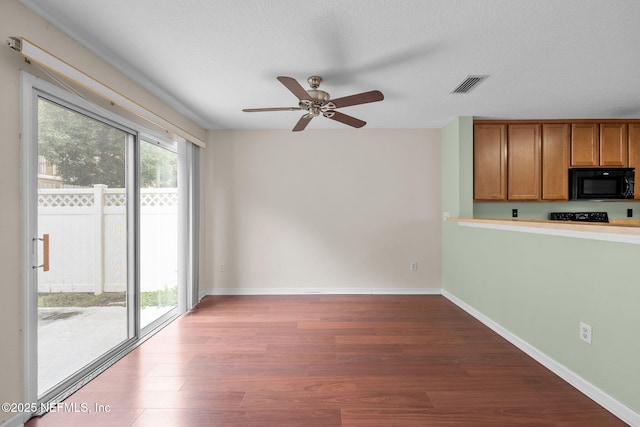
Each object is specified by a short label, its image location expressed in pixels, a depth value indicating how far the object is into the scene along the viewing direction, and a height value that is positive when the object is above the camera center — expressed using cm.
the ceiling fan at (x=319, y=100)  213 +89
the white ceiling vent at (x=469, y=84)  257 +120
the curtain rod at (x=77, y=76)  154 +89
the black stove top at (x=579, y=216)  401 -5
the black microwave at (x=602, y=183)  372 +38
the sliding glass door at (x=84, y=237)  171 -17
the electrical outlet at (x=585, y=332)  187 -79
